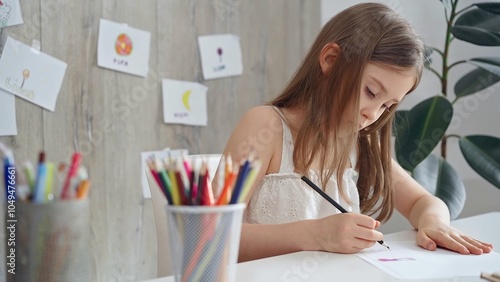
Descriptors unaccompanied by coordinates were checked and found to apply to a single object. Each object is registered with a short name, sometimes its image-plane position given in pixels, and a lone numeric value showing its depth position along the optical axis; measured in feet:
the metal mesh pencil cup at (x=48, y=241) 1.92
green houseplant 6.23
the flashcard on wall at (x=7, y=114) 6.12
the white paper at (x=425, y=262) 3.01
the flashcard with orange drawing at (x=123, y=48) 6.75
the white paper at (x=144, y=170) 7.11
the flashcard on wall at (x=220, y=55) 7.63
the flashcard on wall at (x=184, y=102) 7.31
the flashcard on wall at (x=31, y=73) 6.14
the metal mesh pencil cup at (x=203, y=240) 2.18
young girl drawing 4.04
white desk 2.86
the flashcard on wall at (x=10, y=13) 6.08
